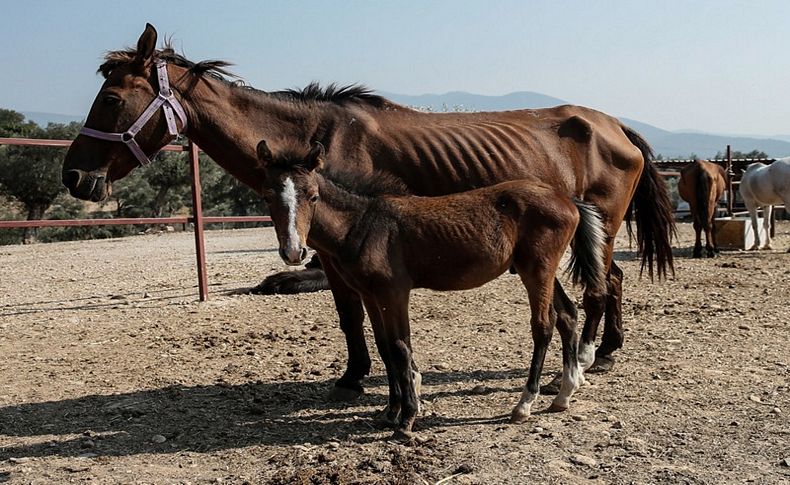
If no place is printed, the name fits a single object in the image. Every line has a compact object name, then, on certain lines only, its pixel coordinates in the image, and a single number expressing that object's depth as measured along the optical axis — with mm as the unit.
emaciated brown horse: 4707
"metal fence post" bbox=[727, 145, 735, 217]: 15977
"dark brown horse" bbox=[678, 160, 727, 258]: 12633
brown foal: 4066
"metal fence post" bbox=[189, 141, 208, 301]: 8461
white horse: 13516
